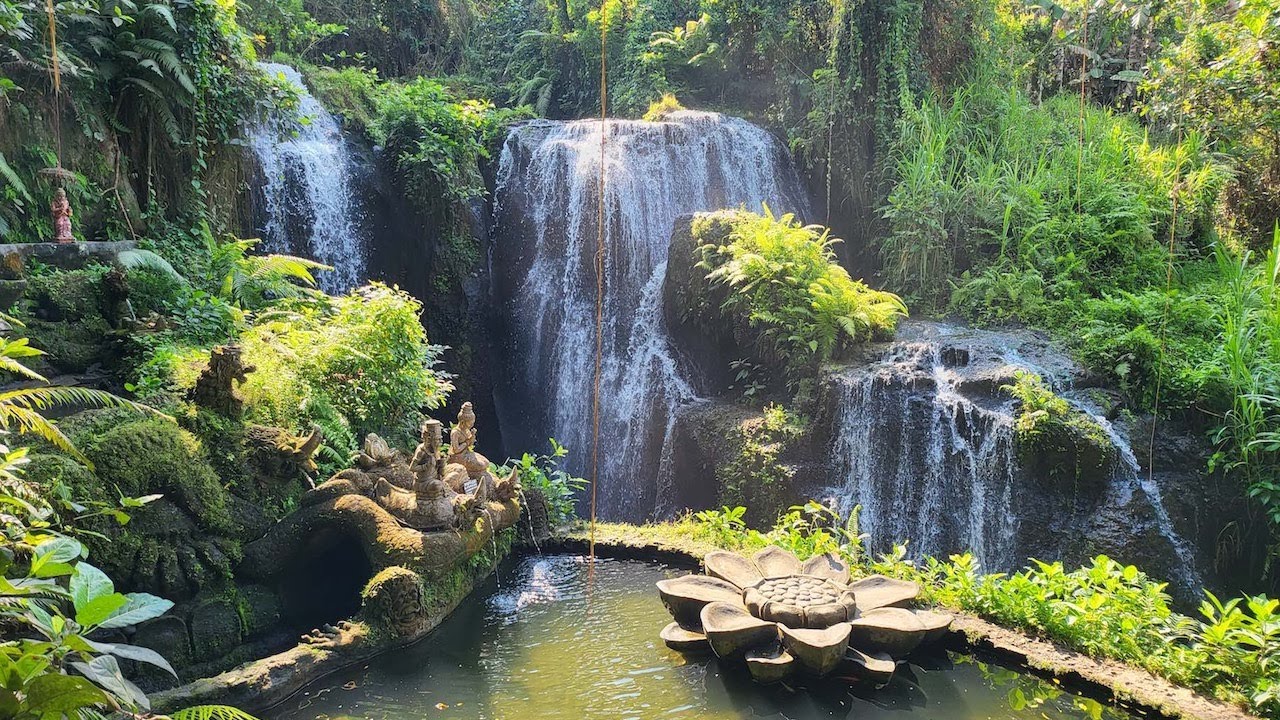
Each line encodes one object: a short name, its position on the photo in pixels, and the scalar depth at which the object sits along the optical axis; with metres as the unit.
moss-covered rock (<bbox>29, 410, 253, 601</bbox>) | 4.26
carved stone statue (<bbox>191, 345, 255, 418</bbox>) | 5.11
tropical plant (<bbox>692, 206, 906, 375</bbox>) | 8.27
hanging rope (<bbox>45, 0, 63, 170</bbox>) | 7.25
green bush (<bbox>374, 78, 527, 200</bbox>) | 10.34
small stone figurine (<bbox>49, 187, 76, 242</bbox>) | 6.38
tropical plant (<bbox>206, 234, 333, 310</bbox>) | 7.52
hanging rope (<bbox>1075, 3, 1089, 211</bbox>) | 9.26
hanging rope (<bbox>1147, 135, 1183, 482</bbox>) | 6.89
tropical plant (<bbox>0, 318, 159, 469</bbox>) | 2.71
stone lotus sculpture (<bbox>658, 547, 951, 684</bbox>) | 4.18
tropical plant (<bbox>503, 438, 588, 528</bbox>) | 6.89
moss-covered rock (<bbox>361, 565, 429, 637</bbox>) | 4.70
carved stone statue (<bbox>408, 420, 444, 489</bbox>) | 5.29
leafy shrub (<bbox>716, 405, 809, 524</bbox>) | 7.72
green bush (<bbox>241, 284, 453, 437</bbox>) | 5.88
